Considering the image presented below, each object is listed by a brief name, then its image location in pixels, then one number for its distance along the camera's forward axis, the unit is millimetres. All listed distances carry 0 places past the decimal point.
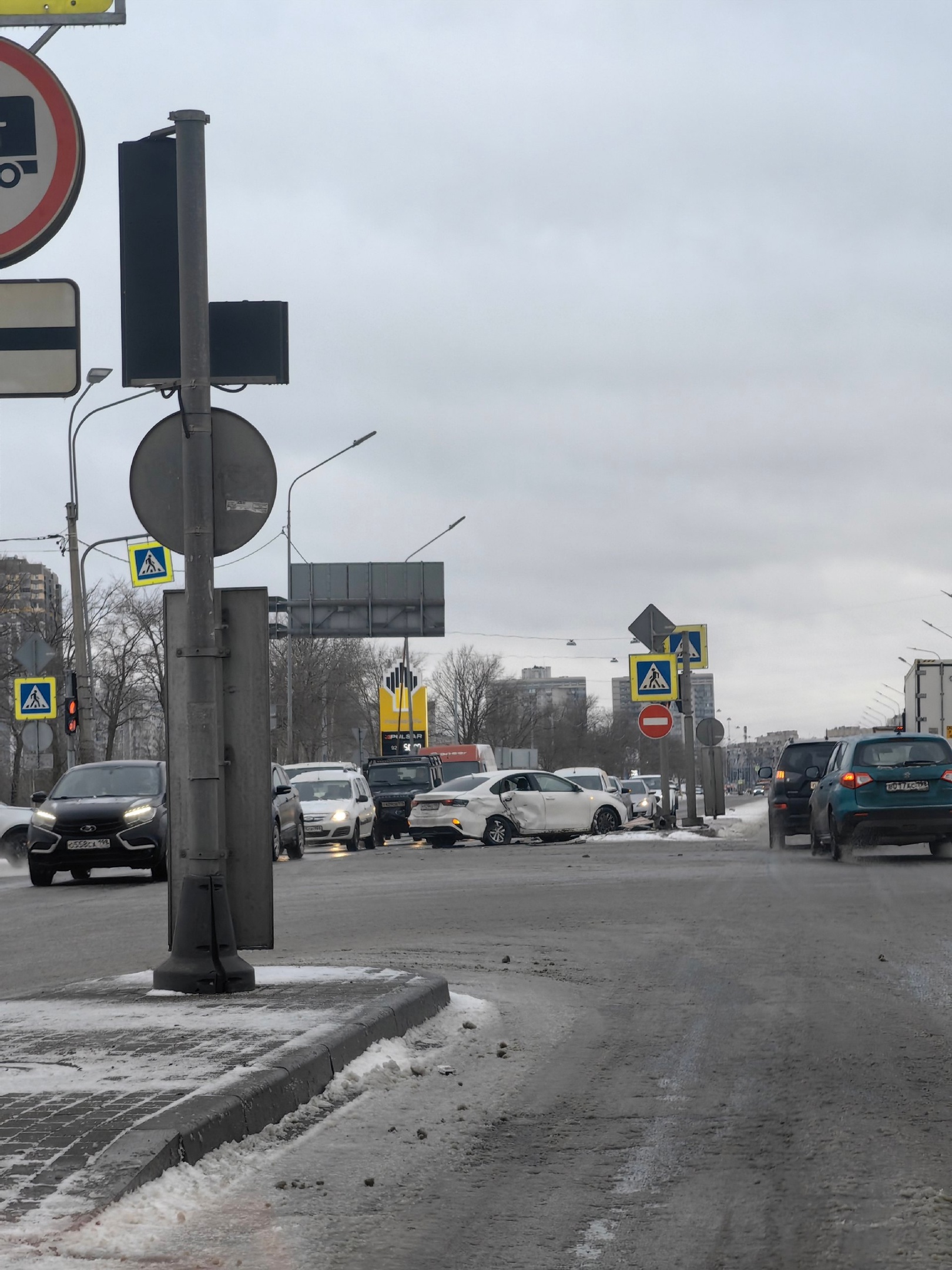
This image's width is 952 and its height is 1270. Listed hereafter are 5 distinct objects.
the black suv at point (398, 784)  38469
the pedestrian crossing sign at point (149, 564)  32031
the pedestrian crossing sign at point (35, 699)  31312
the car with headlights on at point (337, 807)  31719
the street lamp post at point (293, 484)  47125
